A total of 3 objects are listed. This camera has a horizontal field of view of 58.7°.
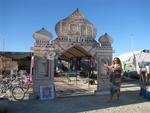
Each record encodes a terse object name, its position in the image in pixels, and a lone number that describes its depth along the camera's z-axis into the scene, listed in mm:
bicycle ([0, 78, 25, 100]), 6157
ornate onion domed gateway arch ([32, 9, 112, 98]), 6350
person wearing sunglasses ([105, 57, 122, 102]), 5806
